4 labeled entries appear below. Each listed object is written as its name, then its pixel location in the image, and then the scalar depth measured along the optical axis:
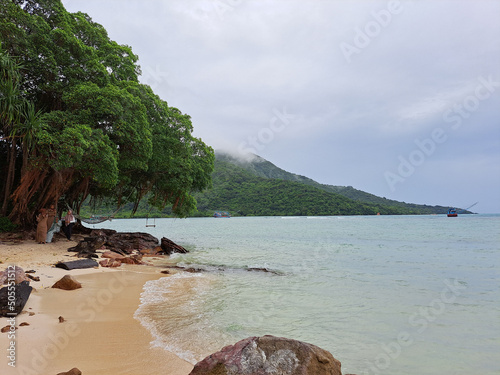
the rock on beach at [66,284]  6.49
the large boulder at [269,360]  2.69
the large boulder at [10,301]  4.35
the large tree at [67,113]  10.71
